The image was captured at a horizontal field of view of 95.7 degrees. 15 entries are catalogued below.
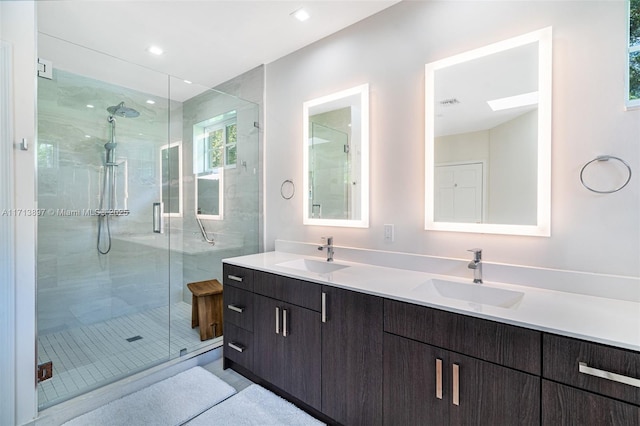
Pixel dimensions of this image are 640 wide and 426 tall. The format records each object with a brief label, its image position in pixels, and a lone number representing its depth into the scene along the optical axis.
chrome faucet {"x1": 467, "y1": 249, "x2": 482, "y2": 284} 1.54
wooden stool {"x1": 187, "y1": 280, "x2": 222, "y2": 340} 2.56
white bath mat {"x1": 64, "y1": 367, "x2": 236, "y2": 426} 1.69
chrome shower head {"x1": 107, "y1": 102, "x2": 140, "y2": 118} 2.69
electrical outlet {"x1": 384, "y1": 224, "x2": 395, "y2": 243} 1.98
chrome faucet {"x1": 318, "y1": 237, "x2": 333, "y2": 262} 2.21
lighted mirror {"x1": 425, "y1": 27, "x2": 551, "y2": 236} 1.47
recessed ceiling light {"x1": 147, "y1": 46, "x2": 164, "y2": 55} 2.48
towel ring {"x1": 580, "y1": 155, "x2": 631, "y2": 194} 1.27
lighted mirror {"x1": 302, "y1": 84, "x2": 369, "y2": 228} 2.14
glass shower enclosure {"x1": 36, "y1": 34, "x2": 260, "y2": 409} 2.25
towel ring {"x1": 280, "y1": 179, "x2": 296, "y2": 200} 2.61
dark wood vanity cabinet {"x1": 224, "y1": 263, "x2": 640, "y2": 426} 0.94
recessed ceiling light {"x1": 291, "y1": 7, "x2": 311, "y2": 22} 2.01
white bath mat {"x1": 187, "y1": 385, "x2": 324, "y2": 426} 1.67
